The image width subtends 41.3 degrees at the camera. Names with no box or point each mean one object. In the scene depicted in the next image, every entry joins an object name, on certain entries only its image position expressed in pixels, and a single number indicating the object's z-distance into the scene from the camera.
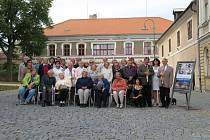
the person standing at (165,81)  9.63
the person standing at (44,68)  10.41
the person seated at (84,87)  9.83
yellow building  19.31
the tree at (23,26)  34.15
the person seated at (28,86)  10.34
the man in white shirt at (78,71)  10.17
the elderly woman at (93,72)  10.14
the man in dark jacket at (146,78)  9.69
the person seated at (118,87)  9.65
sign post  9.50
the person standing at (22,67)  10.63
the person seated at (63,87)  10.03
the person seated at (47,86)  10.02
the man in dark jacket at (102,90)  9.79
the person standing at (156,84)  9.78
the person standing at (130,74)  9.87
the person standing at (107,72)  10.06
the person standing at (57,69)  10.26
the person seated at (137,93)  9.67
